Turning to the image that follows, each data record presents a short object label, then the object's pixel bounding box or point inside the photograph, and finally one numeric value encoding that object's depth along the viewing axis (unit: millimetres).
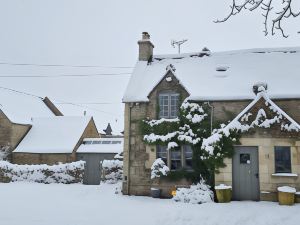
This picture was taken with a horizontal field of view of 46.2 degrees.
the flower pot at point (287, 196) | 16141
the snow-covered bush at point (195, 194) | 17156
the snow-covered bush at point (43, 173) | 27562
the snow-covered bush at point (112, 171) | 26750
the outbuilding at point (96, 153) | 30797
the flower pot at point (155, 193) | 19614
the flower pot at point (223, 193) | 17219
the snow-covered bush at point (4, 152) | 32281
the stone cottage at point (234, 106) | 17906
